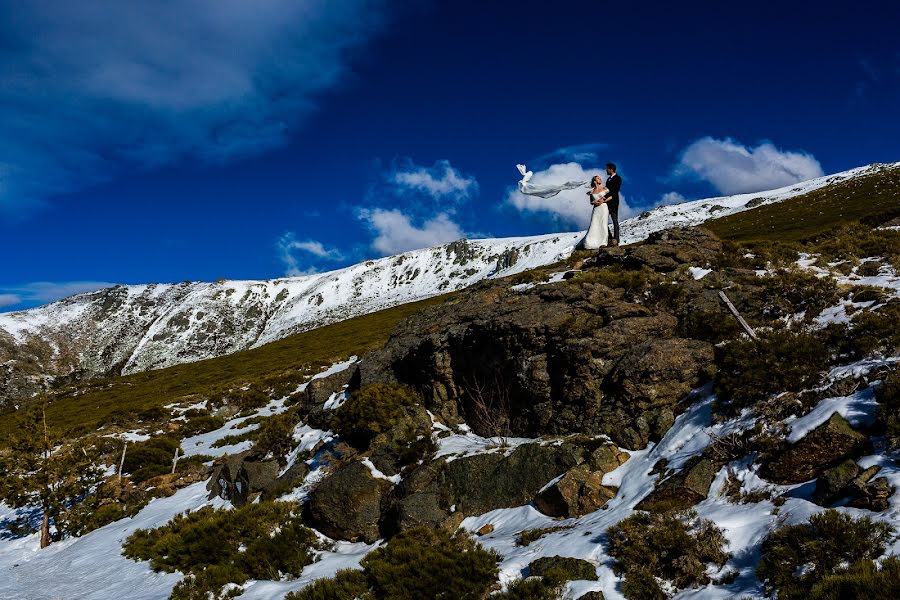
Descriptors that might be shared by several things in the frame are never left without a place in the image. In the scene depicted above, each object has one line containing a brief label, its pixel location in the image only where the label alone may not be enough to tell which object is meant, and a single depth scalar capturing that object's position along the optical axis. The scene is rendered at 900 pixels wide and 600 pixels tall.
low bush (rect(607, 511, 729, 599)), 8.58
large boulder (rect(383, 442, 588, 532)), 13.75
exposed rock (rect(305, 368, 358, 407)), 26.78
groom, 23.42
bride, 23.92
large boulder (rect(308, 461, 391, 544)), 15.46
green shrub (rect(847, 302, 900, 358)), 11.47
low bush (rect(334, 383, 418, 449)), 19.23
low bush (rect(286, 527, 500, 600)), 10.51
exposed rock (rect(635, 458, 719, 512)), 10.37
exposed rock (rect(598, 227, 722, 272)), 23.17
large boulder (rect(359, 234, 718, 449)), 14.39
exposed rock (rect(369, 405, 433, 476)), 17.31
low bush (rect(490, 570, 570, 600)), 9.16
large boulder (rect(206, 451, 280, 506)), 20.75
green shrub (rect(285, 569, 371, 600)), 11.56
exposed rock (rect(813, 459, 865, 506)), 8.43
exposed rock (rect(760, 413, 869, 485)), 9.29
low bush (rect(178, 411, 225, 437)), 39.38
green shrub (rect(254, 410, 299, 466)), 23.44
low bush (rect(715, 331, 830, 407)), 11.73
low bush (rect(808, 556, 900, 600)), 6.25
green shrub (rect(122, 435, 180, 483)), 29.61
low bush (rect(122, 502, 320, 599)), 14.73
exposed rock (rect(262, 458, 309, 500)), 19.55
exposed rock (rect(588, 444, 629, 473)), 13.17
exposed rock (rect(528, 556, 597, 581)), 9.38
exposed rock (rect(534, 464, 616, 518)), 12.20
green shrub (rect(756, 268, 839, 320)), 15.86
